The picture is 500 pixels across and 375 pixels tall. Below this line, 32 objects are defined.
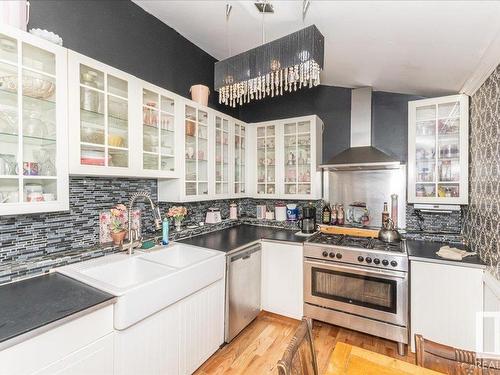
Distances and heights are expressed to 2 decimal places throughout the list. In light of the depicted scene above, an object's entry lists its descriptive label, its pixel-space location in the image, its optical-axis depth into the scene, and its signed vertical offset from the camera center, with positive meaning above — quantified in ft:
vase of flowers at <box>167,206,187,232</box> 7.79 -0.91
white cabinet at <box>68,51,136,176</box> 4.93 +1.43
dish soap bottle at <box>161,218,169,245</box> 7.08 -1.31
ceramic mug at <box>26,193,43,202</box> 4.43 -0.22
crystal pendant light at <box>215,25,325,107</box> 4.68 +2.47
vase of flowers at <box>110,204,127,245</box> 6.29 -1.04
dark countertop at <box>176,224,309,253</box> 7.49 -1.79
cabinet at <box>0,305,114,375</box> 3.13 -2.30
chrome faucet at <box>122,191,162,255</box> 6.23 -1.35
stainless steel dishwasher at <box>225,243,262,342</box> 6.97 -3.14
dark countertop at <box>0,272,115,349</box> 3.23 -1.80
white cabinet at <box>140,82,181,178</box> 6.41 +1.43
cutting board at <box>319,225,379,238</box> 8.86 -1.68
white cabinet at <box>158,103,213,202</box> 7.44 +0.82
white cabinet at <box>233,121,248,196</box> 10.14 +1.13
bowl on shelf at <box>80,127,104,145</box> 5.18 +1.04
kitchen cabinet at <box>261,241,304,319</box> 8.13 -3.14
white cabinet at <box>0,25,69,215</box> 4.19 +1.07
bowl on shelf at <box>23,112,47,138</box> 4.41 +1.05
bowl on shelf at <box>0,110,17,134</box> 4.19 +1.05
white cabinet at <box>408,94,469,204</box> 7.50 +1.11
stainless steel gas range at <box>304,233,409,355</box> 6.85 -2.95
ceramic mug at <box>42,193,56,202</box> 4.62 -0.23
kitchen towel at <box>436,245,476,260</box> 6.42 -1.80
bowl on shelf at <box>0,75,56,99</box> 4.18 +1.74
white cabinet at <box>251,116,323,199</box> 9.61 +1.11
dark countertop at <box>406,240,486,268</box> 6.23 -1.89
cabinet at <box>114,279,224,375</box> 4.43 -3.16
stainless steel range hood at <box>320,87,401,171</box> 8.76 +1.59
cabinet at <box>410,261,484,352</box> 6.17 -2.99
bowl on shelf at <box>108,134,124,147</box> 5.59 +1.00
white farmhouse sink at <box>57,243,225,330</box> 4.33 -1.97
